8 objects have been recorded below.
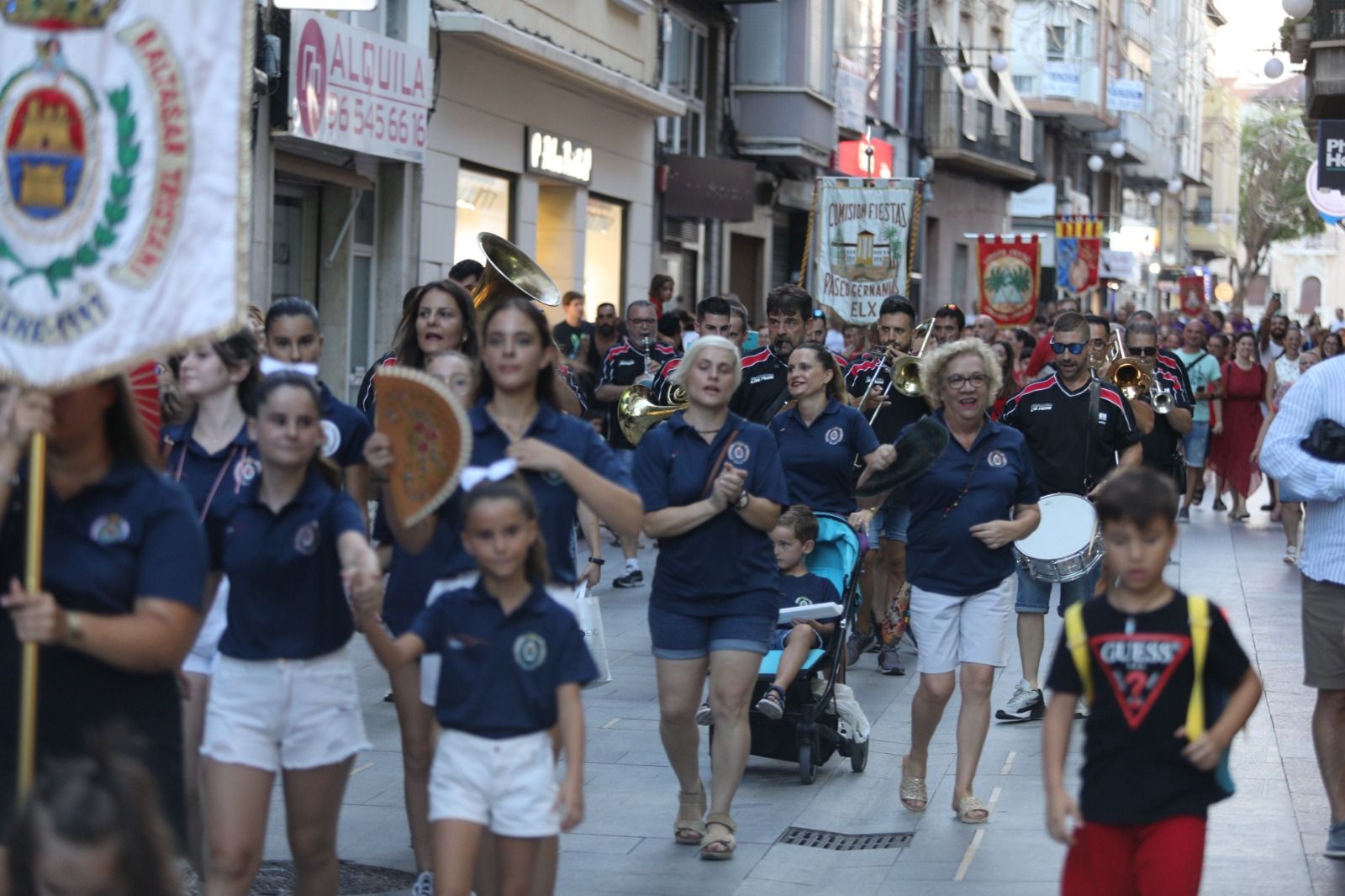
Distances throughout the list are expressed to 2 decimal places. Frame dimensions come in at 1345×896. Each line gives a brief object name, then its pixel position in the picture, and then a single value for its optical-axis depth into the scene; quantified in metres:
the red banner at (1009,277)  22.69
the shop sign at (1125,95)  49.31
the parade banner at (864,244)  16.88
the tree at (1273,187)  70.38
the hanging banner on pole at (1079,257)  33.34
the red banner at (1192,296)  40.16
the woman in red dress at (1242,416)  20.67
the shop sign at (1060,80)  47.16
